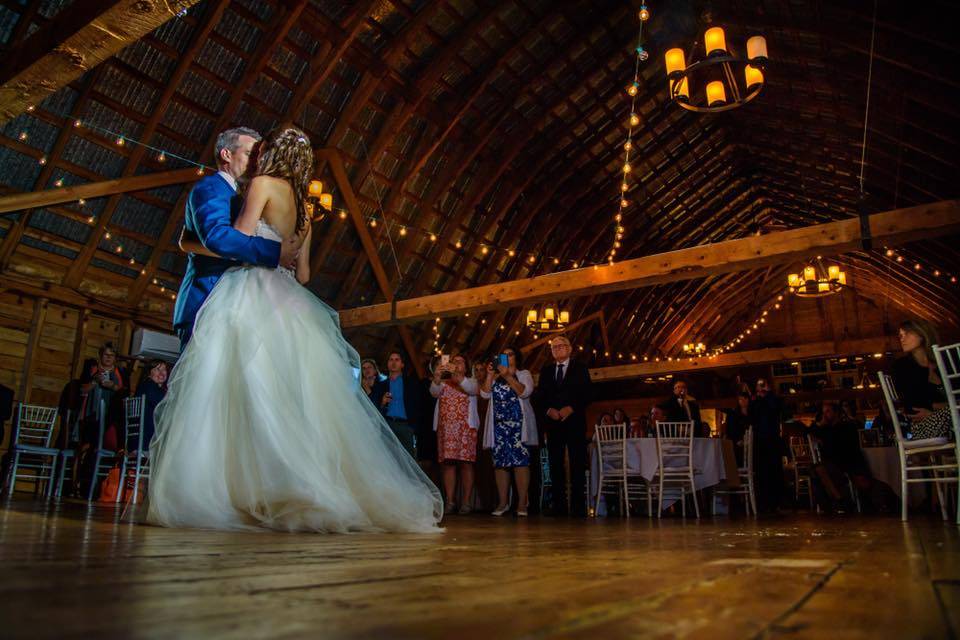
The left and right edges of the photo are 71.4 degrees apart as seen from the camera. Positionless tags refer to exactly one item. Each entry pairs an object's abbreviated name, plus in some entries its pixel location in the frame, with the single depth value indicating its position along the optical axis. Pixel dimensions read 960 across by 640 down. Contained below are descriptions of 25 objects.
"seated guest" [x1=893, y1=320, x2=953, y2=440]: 3.84
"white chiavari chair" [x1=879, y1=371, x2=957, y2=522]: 3.59
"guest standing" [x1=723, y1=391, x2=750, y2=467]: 7.23
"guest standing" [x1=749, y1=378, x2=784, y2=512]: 6.93
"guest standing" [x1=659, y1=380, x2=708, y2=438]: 6.53
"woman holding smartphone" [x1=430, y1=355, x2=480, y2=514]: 5.50
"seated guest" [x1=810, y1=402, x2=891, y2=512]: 6.73
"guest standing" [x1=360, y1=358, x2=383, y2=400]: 5.86
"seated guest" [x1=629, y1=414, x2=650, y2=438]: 8.36
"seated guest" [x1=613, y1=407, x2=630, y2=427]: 8.71
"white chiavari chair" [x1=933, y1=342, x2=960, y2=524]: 3.27
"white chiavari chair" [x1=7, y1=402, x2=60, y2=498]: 6.14
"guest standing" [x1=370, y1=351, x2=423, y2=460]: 5.52
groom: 2.13
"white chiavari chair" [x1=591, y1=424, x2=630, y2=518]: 5.76
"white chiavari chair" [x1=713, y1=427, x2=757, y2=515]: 6.22
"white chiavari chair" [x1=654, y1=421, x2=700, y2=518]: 5.61
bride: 1.96
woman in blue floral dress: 5.22
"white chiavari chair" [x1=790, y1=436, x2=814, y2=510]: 8.77
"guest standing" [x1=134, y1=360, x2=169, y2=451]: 5.56
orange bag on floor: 6.05
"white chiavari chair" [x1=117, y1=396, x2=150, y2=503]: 5.60
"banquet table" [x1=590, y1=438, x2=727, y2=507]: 5.73
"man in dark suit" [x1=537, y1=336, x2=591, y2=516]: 5.35
